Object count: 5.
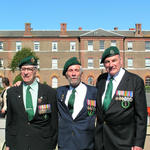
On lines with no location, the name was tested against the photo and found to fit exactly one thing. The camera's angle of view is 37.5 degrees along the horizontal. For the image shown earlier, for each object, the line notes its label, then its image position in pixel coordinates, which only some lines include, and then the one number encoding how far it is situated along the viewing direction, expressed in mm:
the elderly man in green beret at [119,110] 3020
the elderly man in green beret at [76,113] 3264
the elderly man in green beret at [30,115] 3322
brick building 38406
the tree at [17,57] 33375
